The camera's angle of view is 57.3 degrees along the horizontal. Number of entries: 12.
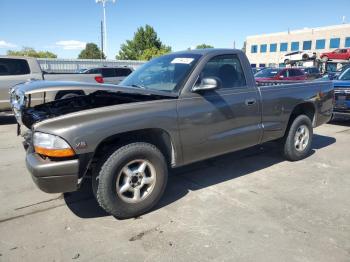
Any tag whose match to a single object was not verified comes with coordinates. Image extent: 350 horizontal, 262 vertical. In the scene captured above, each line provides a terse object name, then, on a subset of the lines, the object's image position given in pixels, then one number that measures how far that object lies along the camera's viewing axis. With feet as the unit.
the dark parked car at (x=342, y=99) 27.30
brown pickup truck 9.82
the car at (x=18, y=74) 29.89
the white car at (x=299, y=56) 95.95
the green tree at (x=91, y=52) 260.21
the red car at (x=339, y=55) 106.83
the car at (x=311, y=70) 67.43
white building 175.32
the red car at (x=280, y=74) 52.49
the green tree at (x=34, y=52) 258.98
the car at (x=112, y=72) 49.66
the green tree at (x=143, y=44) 190.90
